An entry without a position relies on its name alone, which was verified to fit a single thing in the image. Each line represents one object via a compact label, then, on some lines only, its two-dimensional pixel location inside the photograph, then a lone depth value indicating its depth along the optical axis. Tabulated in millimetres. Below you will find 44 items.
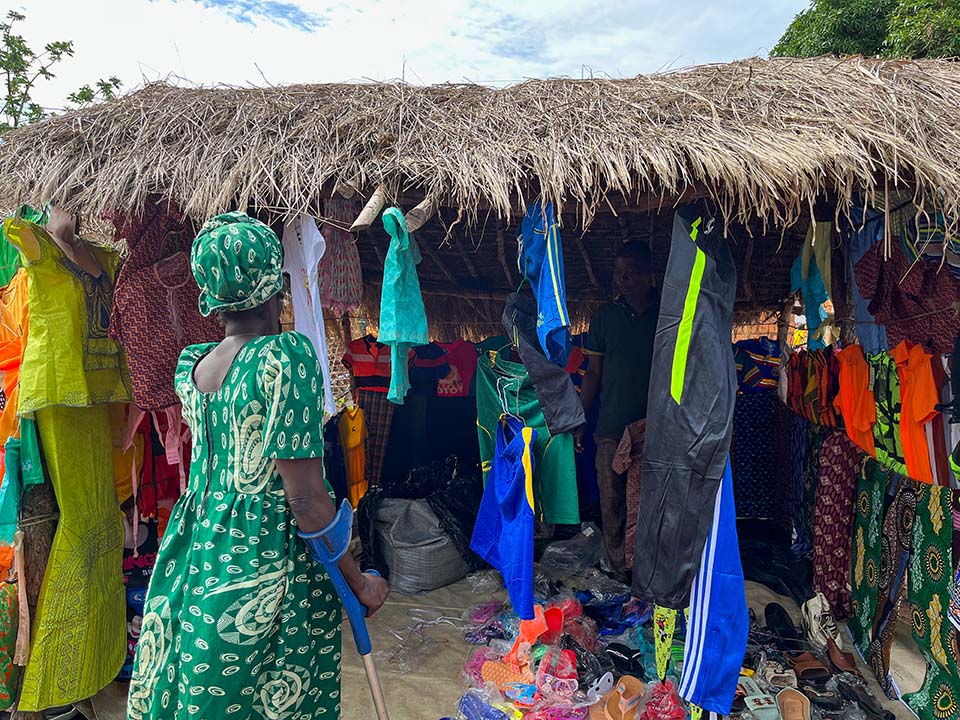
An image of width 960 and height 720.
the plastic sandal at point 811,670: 2961
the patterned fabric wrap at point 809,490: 4105
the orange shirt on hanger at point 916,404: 2680
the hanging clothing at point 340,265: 2926
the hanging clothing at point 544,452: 3355
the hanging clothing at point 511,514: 3049
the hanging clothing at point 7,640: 2797
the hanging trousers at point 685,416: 2400
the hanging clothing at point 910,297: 2645
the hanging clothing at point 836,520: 3408
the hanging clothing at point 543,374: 2959
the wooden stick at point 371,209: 2424
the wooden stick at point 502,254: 4086
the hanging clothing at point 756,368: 5145
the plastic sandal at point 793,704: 2666
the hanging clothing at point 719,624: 2379
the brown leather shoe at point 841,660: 3007
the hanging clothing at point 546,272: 2617
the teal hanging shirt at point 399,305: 2465
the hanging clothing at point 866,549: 3066
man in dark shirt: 3590
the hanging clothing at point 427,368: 5031
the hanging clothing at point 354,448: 4238
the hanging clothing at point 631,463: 3656
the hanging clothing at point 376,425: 4848
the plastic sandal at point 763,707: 2697
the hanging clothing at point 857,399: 3201
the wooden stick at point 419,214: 2516
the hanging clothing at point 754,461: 5148
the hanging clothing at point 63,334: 2715
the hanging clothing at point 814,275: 3188
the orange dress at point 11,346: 3008
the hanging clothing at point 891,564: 2812
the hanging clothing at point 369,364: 4820
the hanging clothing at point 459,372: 5094
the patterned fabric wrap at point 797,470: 4430
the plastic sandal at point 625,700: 2736
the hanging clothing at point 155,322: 2807
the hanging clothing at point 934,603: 2467
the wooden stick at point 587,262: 4295
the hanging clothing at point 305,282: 2670
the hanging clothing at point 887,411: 2924
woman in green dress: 1734
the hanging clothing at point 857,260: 2938
